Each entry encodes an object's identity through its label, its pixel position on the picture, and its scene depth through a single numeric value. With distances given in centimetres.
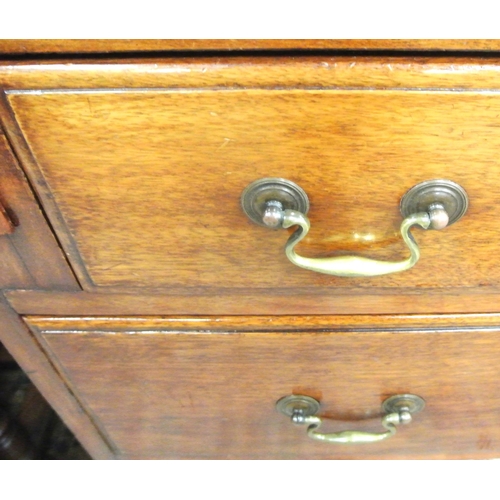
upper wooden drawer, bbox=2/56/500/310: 23
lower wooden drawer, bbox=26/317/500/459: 39
